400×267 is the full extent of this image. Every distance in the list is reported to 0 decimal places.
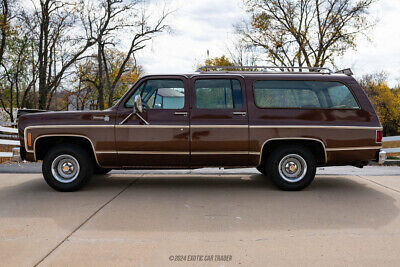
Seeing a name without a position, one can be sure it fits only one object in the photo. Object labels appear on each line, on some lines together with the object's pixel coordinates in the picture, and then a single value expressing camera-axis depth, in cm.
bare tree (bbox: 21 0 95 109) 2533
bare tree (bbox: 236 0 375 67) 2716
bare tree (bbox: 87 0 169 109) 2742
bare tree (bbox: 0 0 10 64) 2143
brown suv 580
